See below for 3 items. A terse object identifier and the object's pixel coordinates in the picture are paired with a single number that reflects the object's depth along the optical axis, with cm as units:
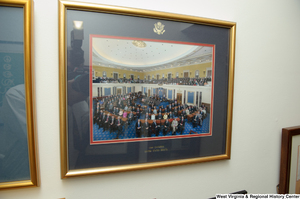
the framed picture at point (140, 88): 53
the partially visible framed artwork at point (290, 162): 77
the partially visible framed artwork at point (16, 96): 48
